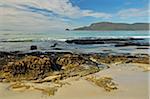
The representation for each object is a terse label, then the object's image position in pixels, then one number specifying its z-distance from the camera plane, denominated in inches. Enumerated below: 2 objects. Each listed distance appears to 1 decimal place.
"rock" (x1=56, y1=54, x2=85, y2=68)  90.2
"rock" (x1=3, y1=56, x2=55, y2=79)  76.2
